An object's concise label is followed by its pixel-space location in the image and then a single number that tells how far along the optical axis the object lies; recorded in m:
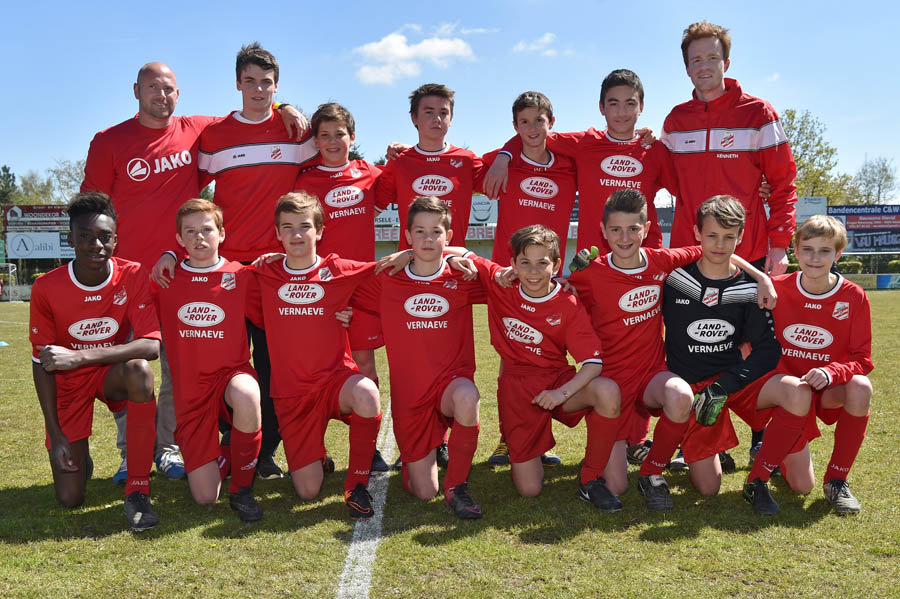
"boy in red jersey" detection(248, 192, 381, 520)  3.77
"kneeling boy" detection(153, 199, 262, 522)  3.75
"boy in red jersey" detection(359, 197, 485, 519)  3.78
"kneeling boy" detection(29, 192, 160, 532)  3.54
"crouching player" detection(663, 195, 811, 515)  3.58
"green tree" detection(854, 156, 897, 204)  55.42
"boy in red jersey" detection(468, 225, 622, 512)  3.60
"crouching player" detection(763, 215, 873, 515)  3.54
